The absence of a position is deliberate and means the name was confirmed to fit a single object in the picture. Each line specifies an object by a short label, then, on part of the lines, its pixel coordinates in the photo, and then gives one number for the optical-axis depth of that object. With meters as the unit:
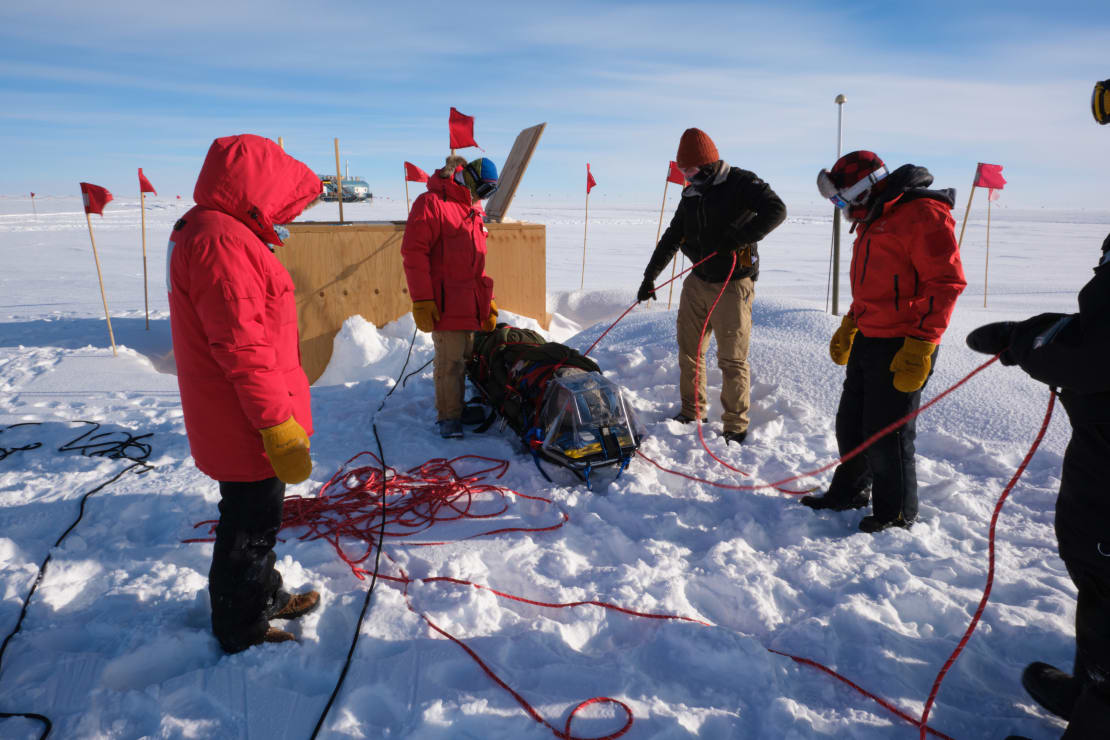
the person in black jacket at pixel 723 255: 3.84
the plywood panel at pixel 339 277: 6.02
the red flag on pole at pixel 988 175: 7.86
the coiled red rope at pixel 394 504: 2.98
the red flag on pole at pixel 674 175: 8.18
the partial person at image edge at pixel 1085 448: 1.49
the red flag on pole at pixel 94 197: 6.48
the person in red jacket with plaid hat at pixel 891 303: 2.58
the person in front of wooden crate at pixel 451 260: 3.91
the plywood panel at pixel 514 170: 7.70
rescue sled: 3.49
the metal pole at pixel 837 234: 6.41
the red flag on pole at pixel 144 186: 7.10
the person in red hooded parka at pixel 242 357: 1.80
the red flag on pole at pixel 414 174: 9.33
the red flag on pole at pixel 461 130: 5.19
